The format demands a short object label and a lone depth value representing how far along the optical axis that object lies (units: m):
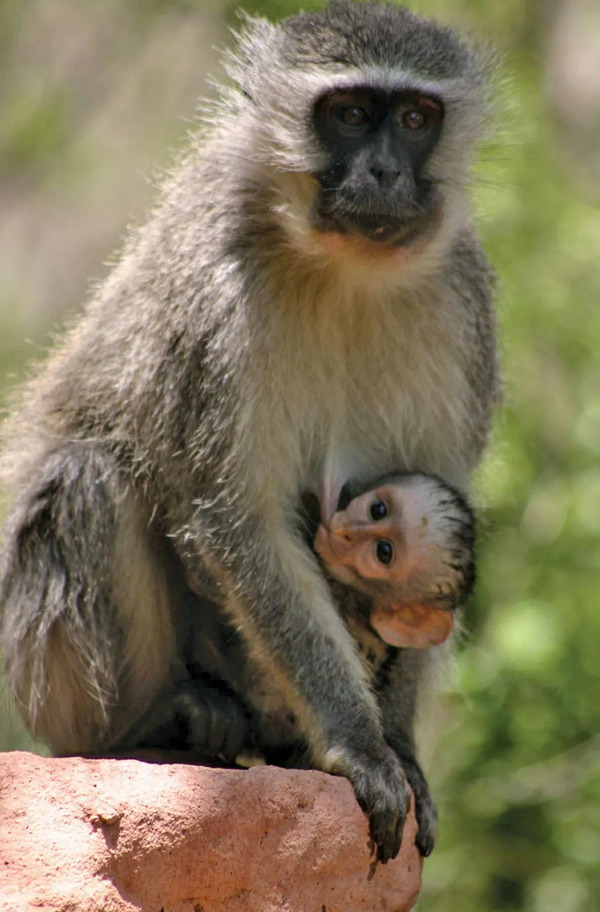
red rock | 6.41
